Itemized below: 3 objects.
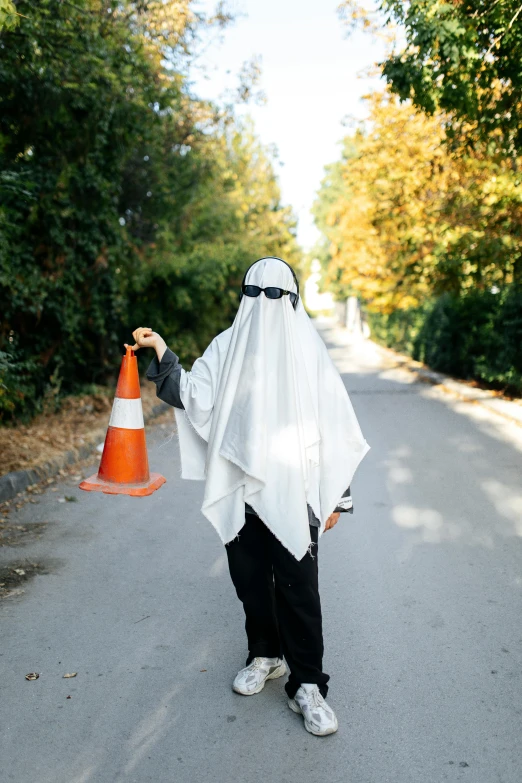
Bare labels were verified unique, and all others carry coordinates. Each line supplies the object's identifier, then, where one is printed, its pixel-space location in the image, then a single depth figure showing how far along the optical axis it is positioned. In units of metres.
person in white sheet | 3.31
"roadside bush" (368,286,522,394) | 13.95
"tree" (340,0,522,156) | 8.04
